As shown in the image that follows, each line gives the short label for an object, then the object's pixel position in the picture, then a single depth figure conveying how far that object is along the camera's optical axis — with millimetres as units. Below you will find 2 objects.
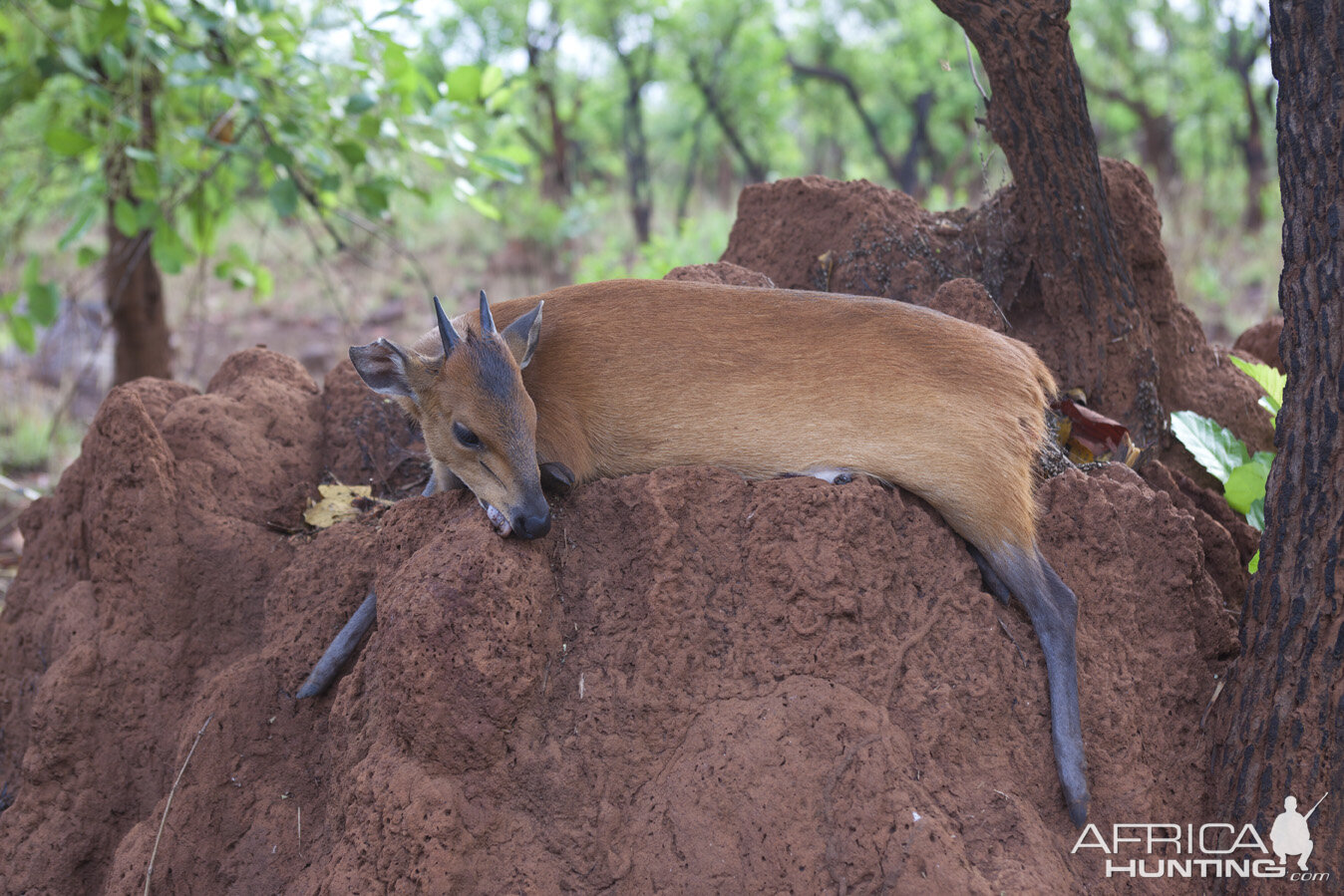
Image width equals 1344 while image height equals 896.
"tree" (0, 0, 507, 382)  4812
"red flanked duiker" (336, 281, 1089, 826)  3186
